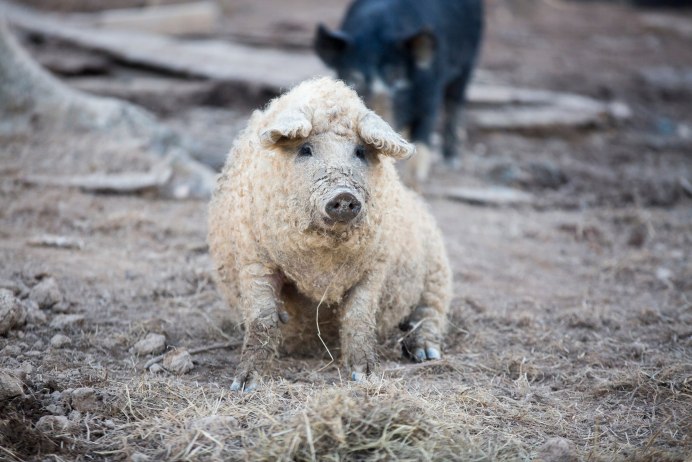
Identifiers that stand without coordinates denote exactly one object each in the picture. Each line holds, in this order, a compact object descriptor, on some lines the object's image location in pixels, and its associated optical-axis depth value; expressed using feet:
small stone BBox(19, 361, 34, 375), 21.60
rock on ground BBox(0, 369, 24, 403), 19.98
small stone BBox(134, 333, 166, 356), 25.44
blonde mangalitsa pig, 22.56
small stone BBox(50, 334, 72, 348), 24.79
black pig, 48.78
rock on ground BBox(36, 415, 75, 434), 19.49
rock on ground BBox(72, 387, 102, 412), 20.76
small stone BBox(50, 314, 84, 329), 26.07
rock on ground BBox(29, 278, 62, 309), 27.37
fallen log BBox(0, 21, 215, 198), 46.85
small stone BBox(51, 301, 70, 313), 27.37
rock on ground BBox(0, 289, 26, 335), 24.63
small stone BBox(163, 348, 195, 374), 24.34
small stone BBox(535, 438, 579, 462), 19.24
